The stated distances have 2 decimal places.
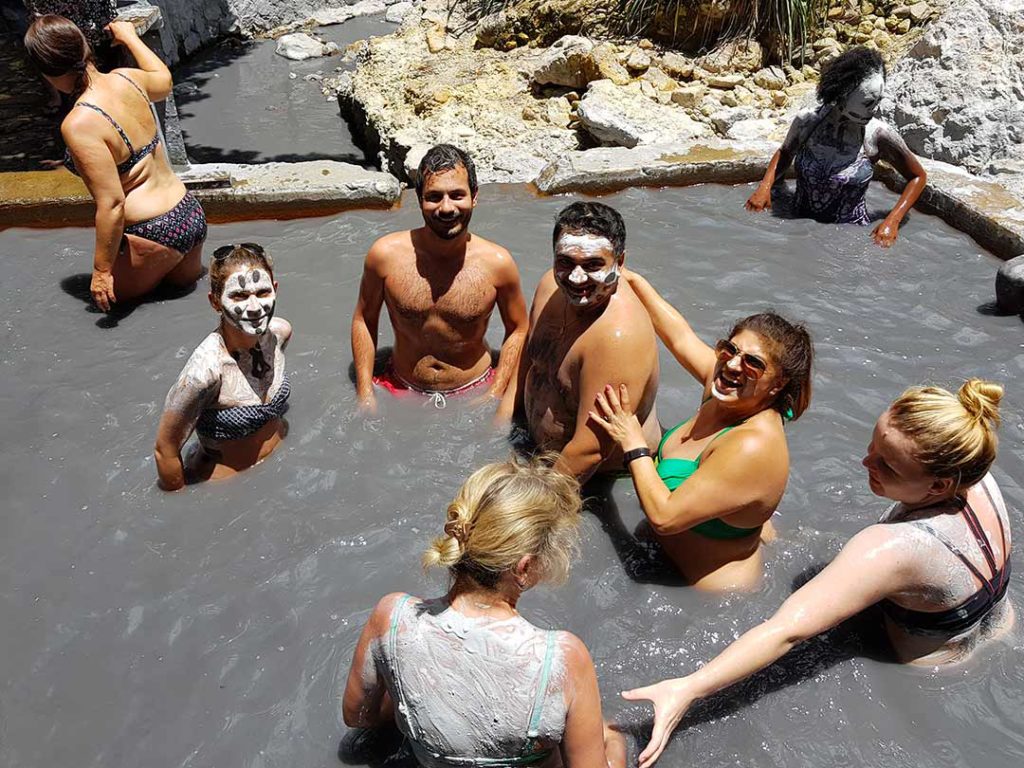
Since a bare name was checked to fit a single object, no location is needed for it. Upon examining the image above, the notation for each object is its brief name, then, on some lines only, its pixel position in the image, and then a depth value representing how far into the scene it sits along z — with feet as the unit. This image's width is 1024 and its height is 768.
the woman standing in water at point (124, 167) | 14.48
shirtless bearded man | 12.51
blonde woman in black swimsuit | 8.19
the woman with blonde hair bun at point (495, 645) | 6.92
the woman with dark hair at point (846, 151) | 18.84
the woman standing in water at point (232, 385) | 11.00
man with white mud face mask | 10.70
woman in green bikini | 9.57
